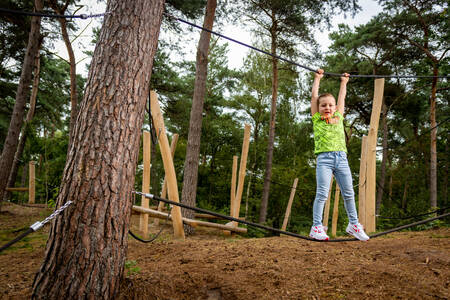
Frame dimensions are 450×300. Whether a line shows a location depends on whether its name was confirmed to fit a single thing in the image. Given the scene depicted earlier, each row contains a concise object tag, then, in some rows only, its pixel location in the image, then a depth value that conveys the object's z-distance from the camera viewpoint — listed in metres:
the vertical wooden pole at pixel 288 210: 8.95
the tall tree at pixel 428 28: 8.89
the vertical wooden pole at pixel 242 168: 5.44
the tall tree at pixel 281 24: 8.41
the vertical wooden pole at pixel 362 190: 4.62
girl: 2.64
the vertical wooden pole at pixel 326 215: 7.27
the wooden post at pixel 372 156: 3.81
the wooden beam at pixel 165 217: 4.52
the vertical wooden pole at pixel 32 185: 8.99
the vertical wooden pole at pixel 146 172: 4.23
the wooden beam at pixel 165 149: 3.76
